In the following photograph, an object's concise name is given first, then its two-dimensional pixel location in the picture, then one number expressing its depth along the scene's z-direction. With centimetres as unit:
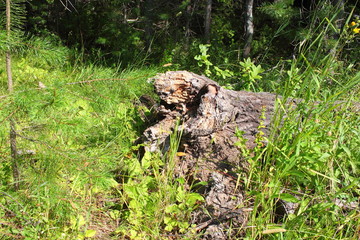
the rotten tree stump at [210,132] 231
